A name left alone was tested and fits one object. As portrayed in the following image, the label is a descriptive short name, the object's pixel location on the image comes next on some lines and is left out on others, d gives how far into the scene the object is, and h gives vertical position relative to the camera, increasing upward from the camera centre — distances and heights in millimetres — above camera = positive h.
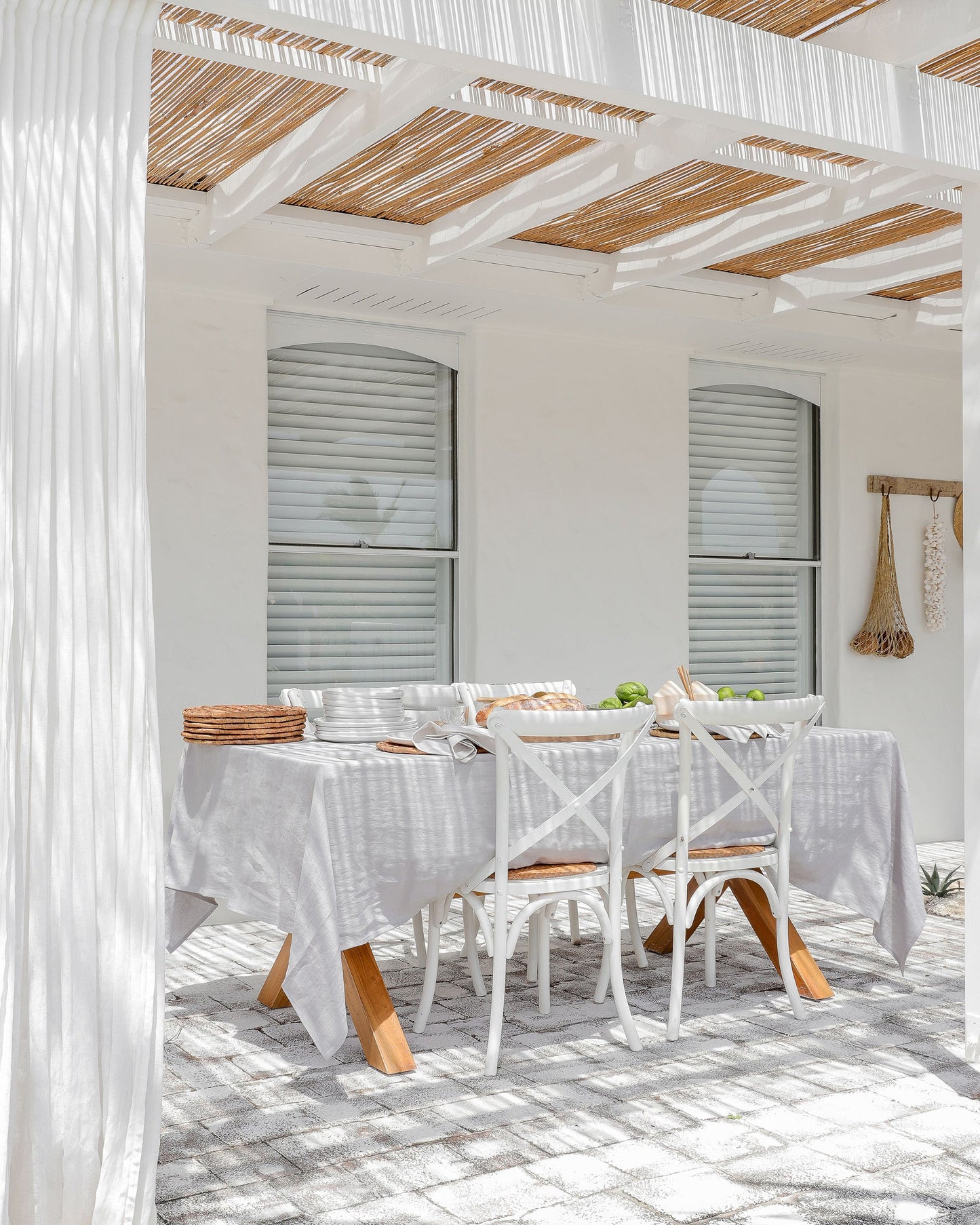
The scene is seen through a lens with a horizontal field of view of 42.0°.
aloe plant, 5241 -1076
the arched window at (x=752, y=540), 6500 +444
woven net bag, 6672 +31
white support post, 3084 +81
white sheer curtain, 2027 -33
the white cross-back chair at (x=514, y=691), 4504 -240
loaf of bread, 3654 -229
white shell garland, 6855 +254
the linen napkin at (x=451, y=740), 3307 -306
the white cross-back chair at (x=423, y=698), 4504 -262
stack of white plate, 3678 -268
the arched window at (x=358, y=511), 5465 +499
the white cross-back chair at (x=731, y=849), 3508 -599
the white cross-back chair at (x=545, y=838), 3227 -579
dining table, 3104 -575
